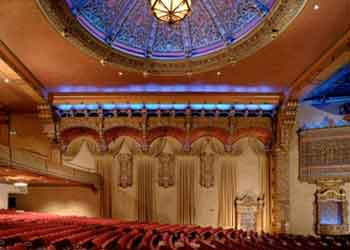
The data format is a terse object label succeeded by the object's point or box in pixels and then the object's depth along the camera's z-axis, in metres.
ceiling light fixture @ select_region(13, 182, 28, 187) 7.21
